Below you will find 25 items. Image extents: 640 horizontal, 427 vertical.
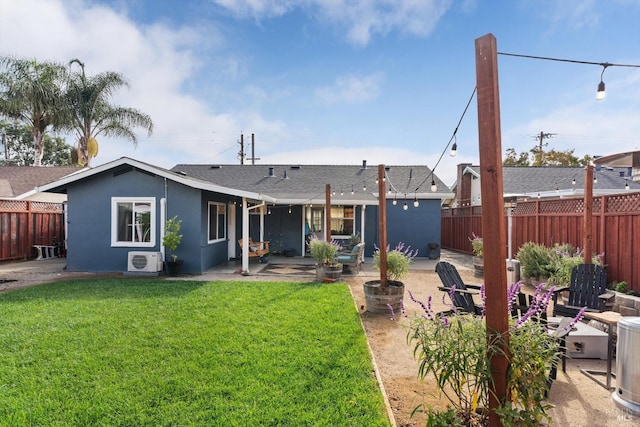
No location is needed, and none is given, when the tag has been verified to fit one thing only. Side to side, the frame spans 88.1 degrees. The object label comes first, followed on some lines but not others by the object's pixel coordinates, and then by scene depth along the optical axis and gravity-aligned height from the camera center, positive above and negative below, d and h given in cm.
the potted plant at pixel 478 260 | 962 -138
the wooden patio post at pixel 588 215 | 631 +0
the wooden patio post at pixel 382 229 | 595 -27
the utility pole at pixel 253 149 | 2995 +599
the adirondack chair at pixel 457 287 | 470 -110
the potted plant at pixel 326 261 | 862 -124
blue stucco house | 959 +21
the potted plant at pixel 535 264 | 766 -116
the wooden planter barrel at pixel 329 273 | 861 -152
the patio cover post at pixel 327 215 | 886 -1
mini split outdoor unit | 921 -132
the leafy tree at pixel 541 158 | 3453 +625
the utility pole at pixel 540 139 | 3544 +827
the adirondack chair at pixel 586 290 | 499 -119
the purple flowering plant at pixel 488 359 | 209 -95
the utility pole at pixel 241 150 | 3031 +596
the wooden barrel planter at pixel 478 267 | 957 -154
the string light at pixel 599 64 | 341 +168
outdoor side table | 336 -131
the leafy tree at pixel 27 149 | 3316 +675
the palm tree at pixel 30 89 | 1675 +649
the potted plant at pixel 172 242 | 890 -73
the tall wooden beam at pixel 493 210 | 213 +3
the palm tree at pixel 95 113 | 1812 +567
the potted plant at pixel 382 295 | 587 -144
